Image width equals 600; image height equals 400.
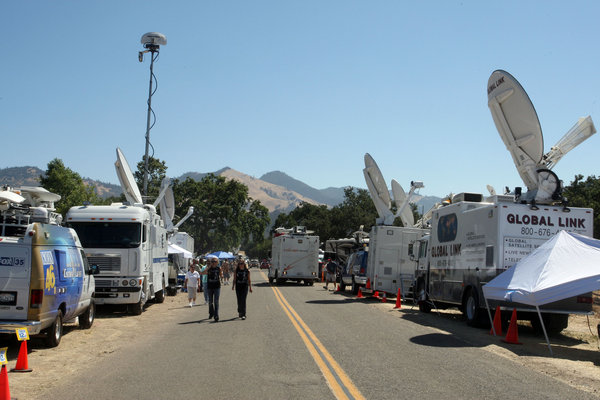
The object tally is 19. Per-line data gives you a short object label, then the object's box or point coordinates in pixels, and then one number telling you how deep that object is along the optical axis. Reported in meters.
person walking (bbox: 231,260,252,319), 17.19
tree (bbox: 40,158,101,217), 51.94
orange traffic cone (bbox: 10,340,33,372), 9.38
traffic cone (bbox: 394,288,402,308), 22.89
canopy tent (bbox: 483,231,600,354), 11.79
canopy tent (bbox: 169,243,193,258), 32.06
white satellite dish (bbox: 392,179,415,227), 33.62
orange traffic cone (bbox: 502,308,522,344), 13.45
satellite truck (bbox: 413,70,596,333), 15.16
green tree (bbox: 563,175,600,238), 36.72
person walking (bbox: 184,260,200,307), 23.66
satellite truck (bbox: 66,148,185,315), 18.64
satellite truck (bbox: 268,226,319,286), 39.97
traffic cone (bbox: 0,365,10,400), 7.11
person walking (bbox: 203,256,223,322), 17.42
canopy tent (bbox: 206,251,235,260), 47.88
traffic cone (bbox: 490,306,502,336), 14.66
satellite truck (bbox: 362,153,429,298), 26.91
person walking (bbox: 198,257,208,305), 22.89
